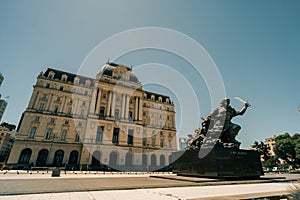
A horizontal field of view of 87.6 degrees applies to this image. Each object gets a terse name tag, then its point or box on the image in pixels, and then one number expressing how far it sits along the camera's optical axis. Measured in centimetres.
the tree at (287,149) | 3938
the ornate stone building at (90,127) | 3362
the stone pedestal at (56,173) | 1542
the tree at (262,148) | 4247
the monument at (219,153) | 1127
